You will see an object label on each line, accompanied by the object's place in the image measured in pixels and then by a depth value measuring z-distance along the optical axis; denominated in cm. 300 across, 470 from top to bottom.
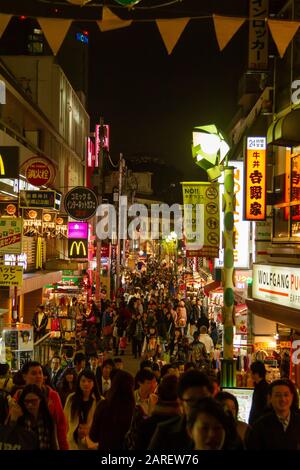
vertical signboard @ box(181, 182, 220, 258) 1427
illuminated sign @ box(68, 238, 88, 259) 2495
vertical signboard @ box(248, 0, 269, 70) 1812
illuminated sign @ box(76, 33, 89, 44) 5372
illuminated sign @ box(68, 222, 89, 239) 2492
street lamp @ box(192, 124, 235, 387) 1019
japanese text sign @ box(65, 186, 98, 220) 2220
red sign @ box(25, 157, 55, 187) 1986
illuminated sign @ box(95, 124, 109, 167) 4503
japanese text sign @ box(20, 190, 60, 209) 1798
